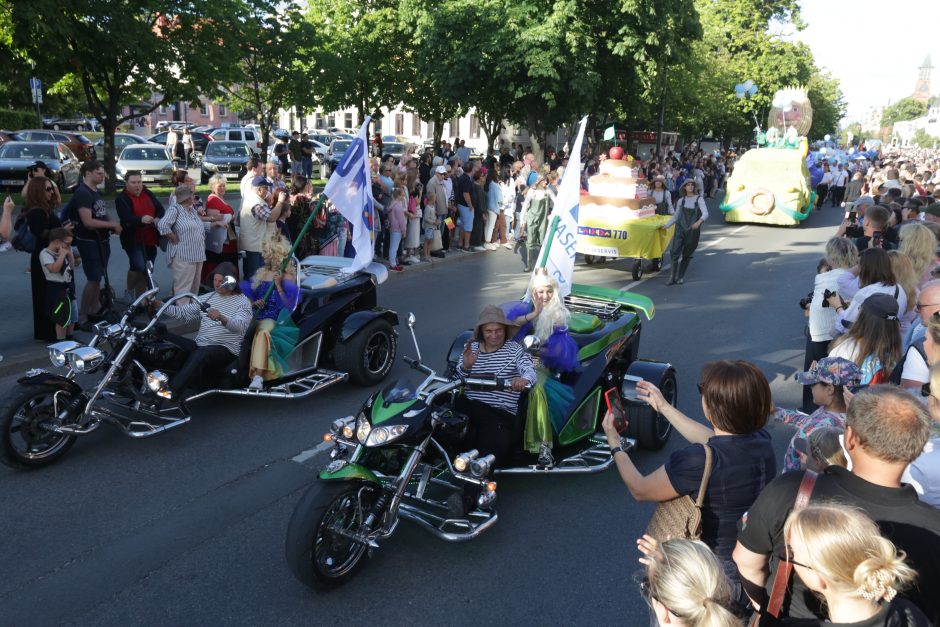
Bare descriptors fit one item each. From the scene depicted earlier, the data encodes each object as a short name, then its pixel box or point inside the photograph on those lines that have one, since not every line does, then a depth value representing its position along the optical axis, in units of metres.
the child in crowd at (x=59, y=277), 7.27
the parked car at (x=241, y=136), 32.03
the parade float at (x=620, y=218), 12.87
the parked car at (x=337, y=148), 29.48
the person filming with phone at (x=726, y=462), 2.93
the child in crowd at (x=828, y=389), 3.71
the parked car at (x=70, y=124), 34.93
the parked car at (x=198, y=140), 31.38
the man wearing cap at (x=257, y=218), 9.98
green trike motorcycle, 3.85
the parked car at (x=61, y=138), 24.02
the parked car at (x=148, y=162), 22.86
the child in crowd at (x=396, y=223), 12.74
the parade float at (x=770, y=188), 20.80
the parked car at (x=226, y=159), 25.75
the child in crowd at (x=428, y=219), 13.80
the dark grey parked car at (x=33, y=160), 19.16
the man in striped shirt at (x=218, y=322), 6.01
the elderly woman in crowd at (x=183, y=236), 8.95
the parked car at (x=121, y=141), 27.23
